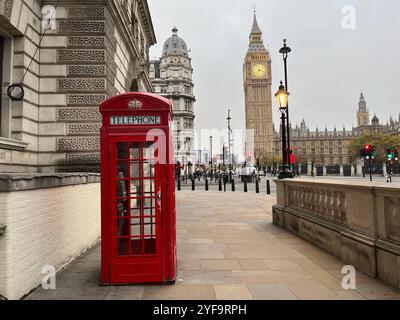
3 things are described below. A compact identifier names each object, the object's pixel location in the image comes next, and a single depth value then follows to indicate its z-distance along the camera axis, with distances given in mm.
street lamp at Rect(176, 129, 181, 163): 89388
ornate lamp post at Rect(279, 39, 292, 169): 15175
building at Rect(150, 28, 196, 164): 91250
